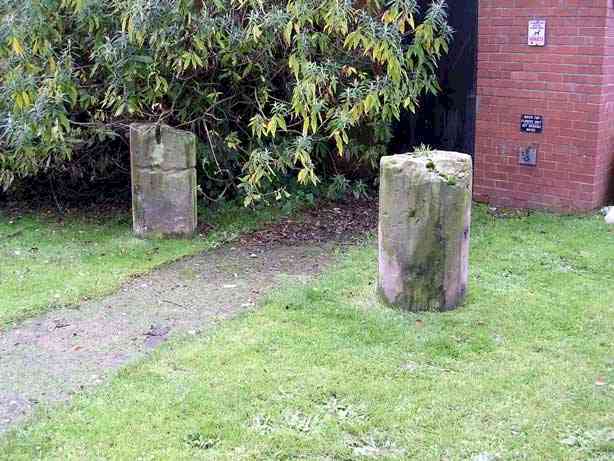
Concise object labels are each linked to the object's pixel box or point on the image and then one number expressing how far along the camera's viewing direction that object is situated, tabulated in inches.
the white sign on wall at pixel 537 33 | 264.2
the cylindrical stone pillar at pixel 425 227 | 176.4
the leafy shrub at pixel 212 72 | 227.9
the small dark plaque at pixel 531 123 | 271.7
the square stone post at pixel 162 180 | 244.7
